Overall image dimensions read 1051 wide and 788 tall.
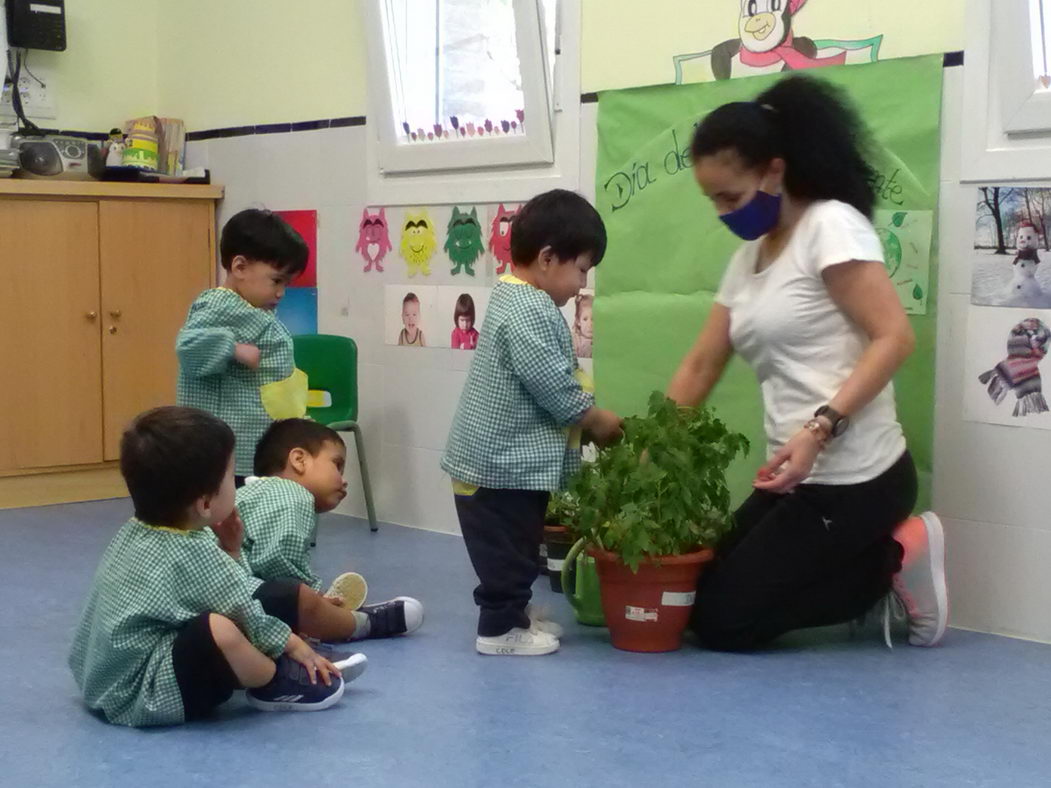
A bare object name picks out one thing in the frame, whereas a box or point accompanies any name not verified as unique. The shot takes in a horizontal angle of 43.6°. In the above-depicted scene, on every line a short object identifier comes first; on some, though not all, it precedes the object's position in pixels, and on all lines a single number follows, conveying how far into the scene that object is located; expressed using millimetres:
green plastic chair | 4203
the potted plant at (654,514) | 2730
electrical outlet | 4828
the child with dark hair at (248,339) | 3326
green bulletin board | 3027
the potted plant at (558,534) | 3221
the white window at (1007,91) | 2818
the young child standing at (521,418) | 2762
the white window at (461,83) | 3770
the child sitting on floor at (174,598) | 2217
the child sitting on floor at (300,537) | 2645
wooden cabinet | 4473
